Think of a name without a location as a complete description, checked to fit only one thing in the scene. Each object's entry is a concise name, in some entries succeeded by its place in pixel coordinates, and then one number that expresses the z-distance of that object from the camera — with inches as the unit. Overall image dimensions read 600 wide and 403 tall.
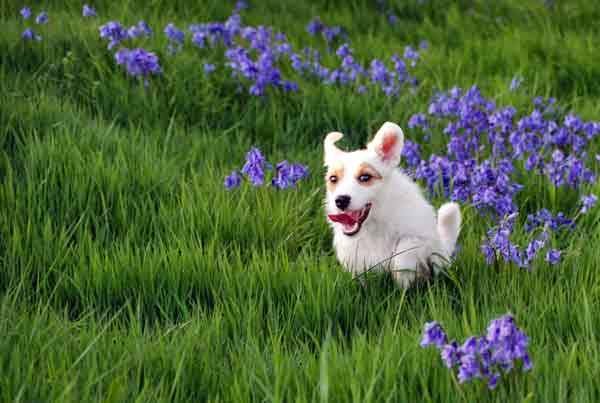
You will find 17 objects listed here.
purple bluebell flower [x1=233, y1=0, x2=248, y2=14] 728.8
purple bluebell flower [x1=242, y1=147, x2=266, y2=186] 387.5
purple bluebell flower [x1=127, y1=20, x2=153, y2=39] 565.1
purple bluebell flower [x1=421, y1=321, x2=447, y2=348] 242.2
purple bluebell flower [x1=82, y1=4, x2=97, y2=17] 606.0
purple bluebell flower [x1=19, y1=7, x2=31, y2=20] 590.2
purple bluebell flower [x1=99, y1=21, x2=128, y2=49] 545.3
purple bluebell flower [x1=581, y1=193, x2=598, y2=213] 391.9
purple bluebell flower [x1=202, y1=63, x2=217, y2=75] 551.8
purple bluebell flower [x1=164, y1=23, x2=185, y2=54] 585.6
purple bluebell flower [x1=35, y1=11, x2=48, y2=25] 592.1
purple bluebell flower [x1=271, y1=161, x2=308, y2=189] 399.2
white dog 325.7
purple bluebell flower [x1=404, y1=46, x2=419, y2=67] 615.8
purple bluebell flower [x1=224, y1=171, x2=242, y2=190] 399.2
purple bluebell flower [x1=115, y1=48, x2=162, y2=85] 535.8
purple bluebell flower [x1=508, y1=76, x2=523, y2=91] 582.0
